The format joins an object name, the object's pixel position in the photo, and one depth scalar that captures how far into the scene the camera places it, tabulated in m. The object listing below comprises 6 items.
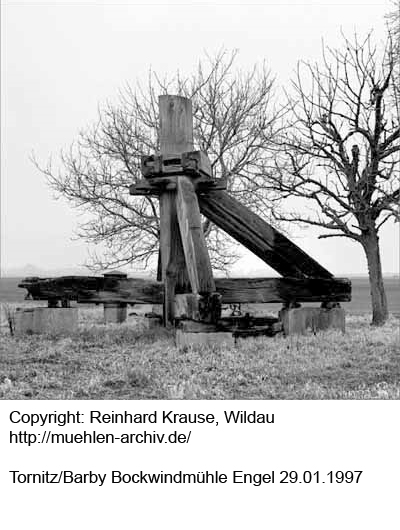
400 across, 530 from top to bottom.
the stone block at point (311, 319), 9.52
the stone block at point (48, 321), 9.81
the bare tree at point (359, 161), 13.83
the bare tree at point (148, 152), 16.62
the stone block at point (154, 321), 10.44
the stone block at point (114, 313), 14.99
